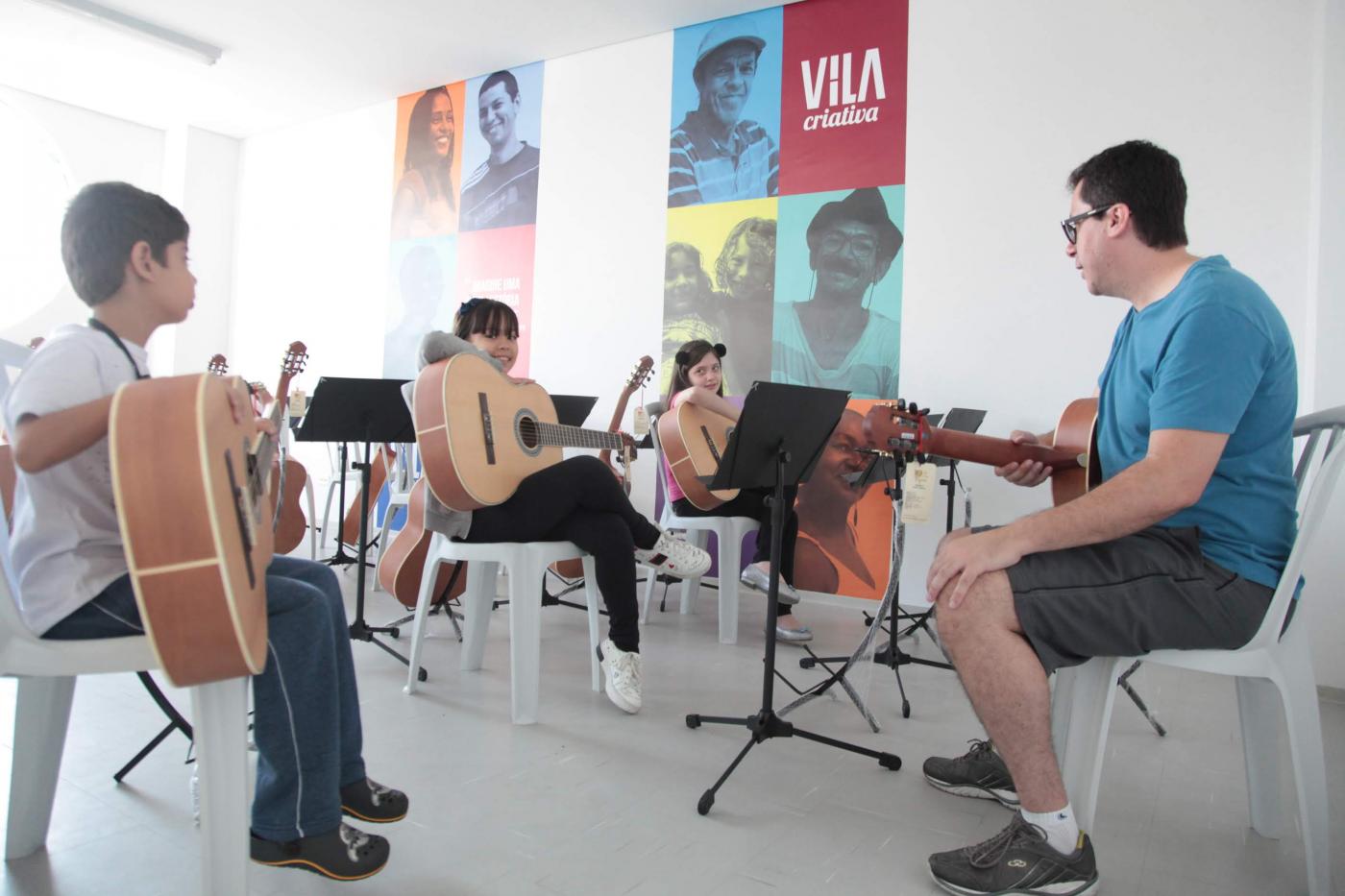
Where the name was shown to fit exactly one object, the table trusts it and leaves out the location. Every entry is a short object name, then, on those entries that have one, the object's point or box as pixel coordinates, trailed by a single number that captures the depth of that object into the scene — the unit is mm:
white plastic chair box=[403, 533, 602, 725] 2178
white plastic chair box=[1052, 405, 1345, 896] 1382
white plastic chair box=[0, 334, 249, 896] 1109
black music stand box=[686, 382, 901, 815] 1815
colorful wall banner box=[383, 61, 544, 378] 5277
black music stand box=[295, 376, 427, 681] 2633
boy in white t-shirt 1132
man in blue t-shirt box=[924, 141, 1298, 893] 1354
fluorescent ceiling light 4832
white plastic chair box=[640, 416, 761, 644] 3189
